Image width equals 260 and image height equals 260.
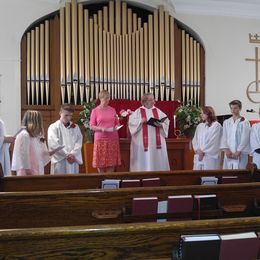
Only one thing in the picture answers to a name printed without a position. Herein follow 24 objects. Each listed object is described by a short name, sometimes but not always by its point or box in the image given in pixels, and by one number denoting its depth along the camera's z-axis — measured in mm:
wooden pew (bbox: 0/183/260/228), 2346
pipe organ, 7152
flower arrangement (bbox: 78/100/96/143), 6184
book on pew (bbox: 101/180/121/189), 3016
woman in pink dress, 5230
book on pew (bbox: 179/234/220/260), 1516
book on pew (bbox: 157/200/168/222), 2348
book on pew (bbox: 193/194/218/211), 2441
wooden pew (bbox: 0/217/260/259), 1546
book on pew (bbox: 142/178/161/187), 3236
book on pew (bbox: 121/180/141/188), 3117
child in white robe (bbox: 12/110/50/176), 3893
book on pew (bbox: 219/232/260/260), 1548
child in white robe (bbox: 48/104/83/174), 4605
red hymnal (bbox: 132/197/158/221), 2320
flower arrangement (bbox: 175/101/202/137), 6352
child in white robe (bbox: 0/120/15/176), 4312
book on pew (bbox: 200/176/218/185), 3315
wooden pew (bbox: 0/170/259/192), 3084
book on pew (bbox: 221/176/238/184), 3395
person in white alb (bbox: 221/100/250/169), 5254
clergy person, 5422
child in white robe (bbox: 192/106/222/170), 5262
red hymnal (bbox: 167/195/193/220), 2348
